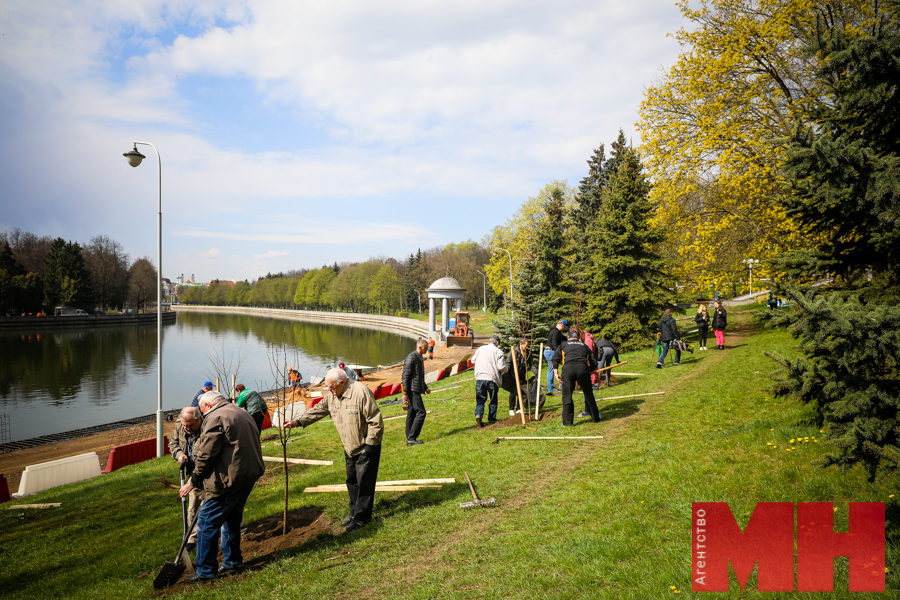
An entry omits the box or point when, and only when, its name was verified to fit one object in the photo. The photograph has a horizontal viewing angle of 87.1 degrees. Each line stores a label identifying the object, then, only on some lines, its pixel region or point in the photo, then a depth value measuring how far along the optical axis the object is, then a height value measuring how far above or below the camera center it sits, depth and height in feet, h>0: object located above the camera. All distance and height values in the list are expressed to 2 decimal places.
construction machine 128.98 -8.80
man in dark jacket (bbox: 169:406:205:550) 17.26 -5.84
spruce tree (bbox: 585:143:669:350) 68.95 +4.85
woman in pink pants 54.96 -2.68
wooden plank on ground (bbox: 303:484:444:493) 22.79 -9.04
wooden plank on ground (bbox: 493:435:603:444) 27.99 -8.13
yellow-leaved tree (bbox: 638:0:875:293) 49.03 +19.46
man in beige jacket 19.47 -5.47
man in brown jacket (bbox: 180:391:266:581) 15.98 -5.73
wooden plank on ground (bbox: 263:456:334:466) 31.01 -10.52
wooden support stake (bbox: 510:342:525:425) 34.21 -5.01
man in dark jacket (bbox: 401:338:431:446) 31.68 -6.07
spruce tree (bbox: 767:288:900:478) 12.47 -2.19
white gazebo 133.90 +2.87
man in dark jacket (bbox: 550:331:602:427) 30.48 -4.69
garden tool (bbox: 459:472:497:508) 20.29 -8.67
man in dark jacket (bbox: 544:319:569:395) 40.56 -3.20
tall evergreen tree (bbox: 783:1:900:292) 13.89 +4.10
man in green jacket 30.94 -6.56
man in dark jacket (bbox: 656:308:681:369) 49.57 -3.53
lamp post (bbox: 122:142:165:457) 45.37 +2.43
